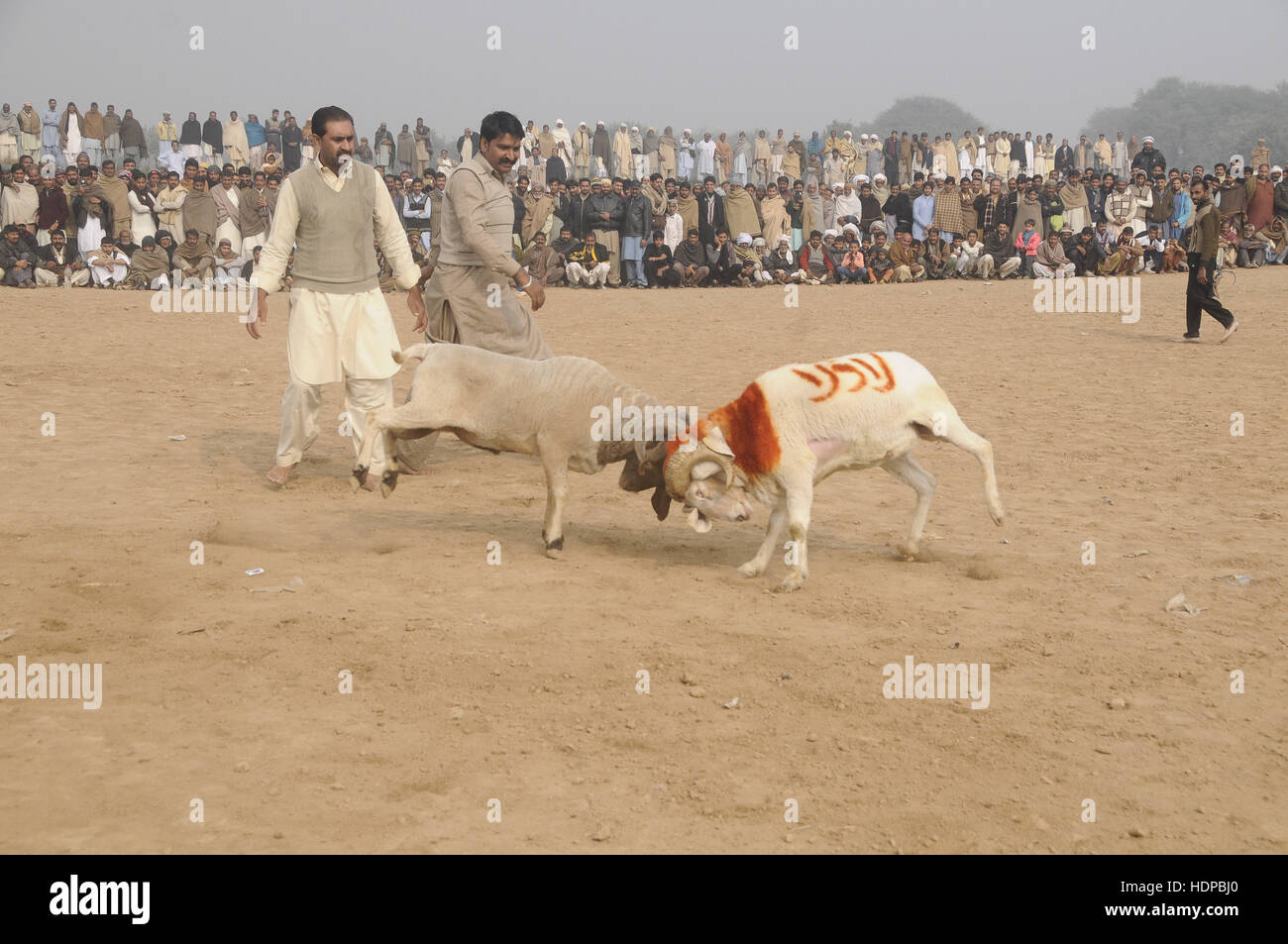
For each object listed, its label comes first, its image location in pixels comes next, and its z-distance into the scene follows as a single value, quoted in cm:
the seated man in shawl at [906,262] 2356
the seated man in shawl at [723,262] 2336
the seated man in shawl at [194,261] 2116
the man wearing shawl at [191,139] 2630
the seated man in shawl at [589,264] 2272
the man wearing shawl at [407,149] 2838
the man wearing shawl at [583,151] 3041
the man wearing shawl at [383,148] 2848
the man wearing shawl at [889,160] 3073
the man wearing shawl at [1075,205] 2552
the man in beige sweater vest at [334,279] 782
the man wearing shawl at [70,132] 2620
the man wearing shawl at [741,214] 2444
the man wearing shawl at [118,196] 2218
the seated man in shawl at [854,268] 2355
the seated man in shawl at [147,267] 2144
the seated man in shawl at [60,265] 2128
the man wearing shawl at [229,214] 2184
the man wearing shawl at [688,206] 2416
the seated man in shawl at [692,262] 2323
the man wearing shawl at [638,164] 3091
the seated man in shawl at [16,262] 2106
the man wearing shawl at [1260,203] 2436
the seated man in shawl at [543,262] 2227
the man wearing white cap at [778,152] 3106
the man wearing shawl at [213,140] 2664
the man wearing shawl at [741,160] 3131
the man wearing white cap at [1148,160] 2902
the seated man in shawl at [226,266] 2103
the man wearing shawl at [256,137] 2686
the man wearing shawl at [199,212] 2183
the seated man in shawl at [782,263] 2356
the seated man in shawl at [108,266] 2148
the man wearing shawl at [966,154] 3128
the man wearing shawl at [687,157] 3083
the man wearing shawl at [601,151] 3059
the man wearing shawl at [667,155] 3058
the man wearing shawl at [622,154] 3081
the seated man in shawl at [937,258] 2398
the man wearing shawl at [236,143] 2677
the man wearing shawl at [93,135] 2648
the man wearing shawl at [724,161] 3120
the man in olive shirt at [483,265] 811
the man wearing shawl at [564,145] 2978
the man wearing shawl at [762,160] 3127
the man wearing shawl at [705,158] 3114
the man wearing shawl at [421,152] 2836
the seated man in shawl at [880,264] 2356
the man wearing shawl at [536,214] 2295
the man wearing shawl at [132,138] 2709
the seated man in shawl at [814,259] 2375
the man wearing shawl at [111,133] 2692
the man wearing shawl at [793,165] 3061
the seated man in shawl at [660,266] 2320
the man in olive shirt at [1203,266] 1473
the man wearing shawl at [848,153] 3053
